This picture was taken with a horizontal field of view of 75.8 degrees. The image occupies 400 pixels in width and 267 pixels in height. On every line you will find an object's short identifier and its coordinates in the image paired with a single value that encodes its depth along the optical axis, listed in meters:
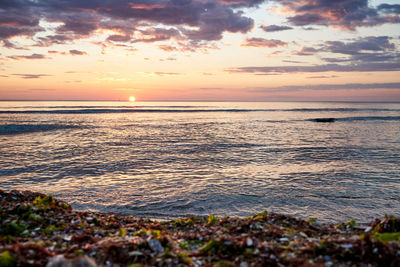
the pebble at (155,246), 5.02
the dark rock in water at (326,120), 52.36
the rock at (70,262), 3.80
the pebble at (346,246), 4.78
